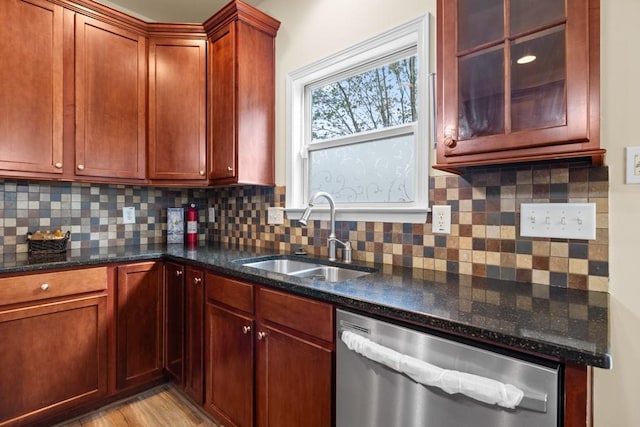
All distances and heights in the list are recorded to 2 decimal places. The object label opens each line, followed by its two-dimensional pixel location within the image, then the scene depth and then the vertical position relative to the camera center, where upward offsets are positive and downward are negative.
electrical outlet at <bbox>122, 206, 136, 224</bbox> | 2.53 -0.01
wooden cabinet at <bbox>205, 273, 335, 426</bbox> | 1.20 -0.60
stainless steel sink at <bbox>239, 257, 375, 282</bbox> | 1.70 -0.31
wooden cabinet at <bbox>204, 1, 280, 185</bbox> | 2.10 +0.77
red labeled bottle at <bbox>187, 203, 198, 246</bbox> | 2.68 -0.10
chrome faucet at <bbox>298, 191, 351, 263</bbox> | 1.77 -0.15
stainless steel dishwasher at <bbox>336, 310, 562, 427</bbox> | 0.74 -0.42
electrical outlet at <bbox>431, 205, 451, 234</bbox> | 1.46 -0.03
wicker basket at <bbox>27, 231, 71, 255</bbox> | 2.01 -0.20
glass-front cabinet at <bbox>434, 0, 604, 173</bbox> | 0.92 +0.41
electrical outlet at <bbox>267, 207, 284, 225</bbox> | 2.23 -0.02
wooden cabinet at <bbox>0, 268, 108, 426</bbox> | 1.63 -0.70
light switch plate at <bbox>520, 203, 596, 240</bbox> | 1.13 -0.02
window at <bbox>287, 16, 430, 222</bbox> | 1.62 +0.49
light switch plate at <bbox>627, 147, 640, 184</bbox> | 1.05 +0.15
